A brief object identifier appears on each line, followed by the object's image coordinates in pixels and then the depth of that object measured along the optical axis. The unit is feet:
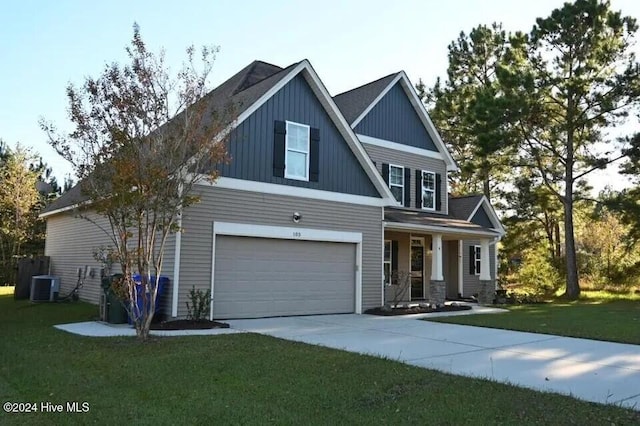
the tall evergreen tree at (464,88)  97.35
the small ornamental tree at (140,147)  28.94
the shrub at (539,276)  79.56
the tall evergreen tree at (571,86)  70.23
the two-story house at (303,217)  39.04
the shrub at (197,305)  36.65
